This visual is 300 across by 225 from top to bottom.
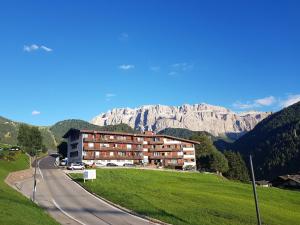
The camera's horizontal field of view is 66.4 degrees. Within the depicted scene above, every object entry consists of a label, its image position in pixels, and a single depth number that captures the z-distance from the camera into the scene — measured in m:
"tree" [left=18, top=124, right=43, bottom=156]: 90.74
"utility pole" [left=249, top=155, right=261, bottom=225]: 15.92
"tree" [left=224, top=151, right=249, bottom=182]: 96.11
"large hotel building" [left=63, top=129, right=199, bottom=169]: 79.36
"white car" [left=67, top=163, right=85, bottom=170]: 61.73
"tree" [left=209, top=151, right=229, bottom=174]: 87.74
